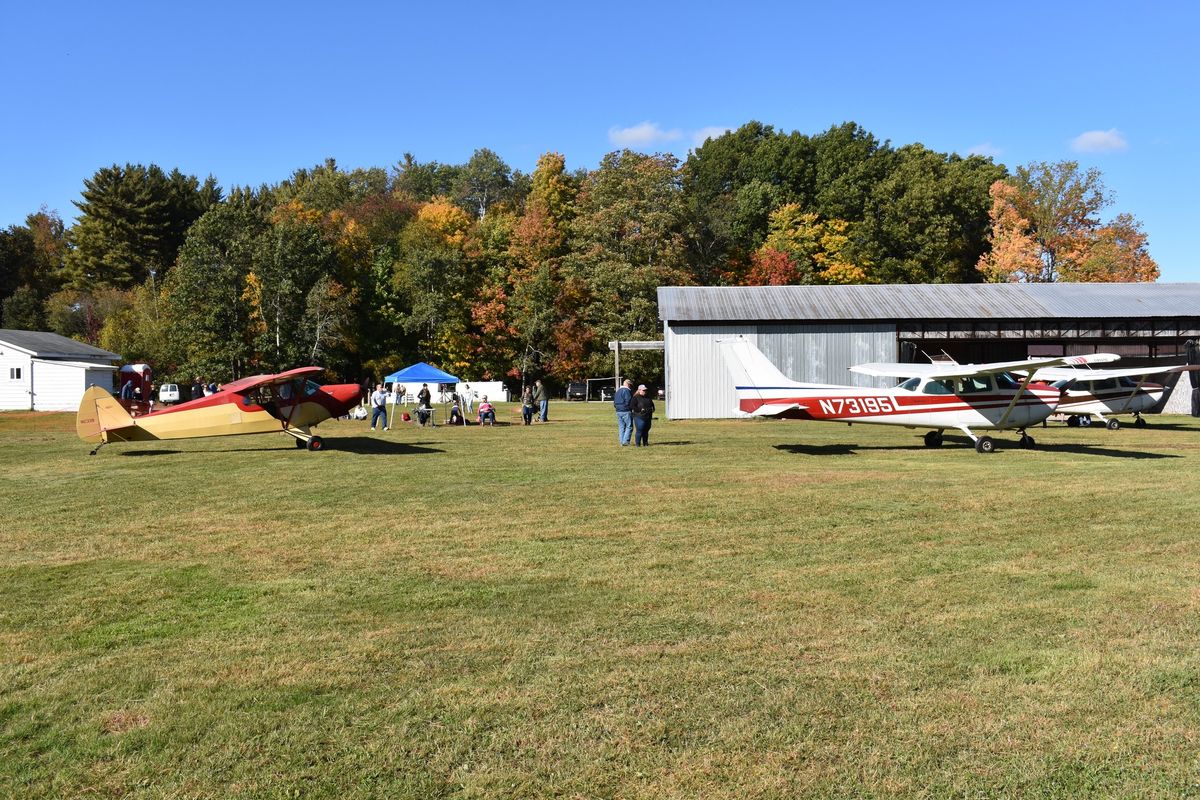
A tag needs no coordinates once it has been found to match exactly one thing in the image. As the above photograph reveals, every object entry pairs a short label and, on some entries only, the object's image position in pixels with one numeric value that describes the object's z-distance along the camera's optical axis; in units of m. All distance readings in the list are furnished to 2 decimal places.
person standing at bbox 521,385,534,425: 32.62
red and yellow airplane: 19.05
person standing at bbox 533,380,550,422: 34.62
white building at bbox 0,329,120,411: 44.50
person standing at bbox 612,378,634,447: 21.22
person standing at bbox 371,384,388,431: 28.11
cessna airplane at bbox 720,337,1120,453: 18.38
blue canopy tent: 34.00
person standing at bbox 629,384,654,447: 20.81
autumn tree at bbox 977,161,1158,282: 58.09
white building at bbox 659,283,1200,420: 35.03
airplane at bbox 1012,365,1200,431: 22.41
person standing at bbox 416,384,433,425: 30.90
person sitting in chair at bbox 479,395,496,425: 31.28
